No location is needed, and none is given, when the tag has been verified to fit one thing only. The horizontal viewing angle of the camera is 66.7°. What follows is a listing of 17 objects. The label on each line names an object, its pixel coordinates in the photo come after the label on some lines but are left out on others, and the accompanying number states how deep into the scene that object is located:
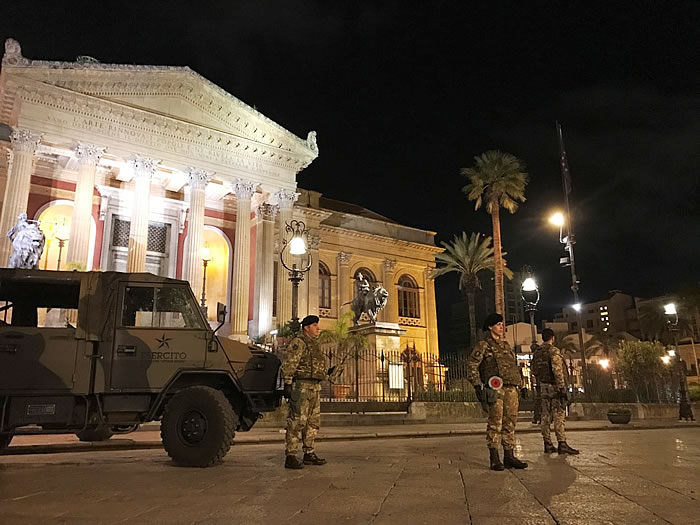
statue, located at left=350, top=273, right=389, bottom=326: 23.97
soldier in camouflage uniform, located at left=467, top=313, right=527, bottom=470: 6.31
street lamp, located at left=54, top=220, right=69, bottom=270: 25.61
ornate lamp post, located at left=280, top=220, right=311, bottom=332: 14.05
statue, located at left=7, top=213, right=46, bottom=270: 18.97
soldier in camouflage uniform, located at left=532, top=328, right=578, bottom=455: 8.22
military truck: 6.14
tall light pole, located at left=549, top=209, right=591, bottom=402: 20.92
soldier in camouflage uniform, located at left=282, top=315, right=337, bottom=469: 6.51
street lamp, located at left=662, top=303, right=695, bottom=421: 19.80
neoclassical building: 22.52
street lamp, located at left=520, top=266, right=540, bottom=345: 19.73
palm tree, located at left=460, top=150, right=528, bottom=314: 31.28
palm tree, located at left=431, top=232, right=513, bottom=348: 37.88
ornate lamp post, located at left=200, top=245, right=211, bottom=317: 29.47
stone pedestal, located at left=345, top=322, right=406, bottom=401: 18.81
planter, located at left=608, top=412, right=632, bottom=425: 16.72
